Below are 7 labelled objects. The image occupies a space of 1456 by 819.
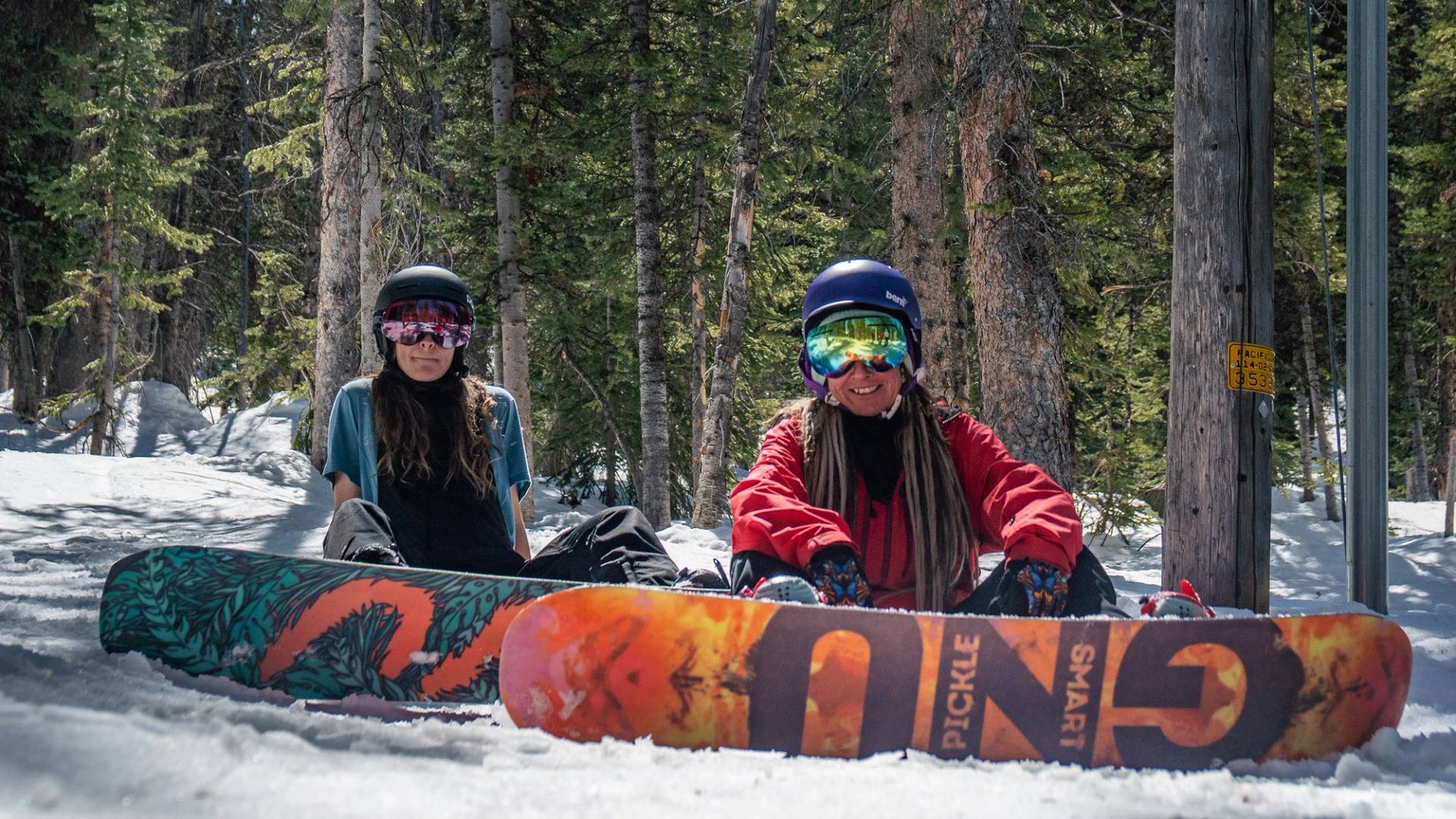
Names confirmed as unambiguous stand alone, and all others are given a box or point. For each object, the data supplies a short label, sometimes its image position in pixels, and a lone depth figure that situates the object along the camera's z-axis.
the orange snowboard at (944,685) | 2.51
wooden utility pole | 5.05
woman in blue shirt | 4.02
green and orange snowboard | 3.29
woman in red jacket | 3.07
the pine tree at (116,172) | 15.96
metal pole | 4.91
